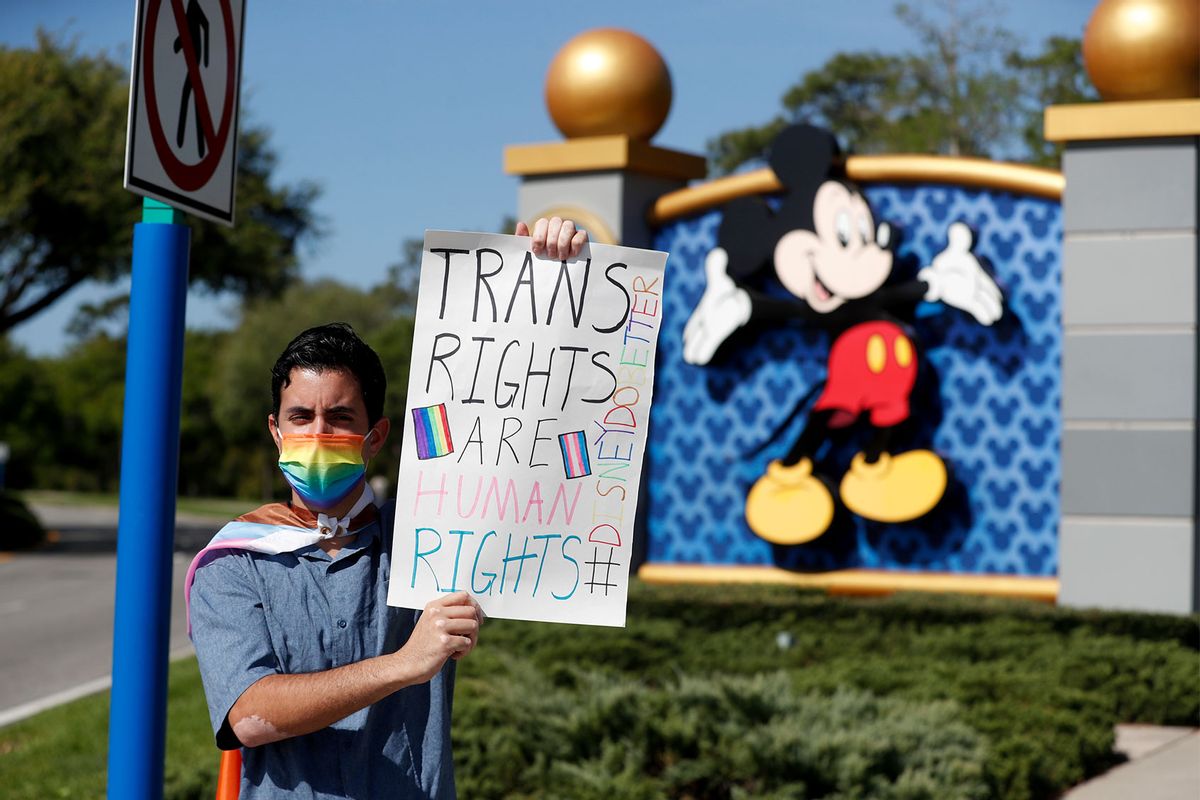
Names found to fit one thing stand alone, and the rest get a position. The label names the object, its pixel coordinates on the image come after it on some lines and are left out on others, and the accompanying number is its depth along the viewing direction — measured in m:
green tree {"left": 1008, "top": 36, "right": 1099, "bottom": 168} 38.22
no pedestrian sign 3.51
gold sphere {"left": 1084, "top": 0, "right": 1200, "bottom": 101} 12.16
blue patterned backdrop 12.73
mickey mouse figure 12.92
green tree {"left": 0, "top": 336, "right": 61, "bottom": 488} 68.31
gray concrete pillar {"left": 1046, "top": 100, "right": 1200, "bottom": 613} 11.92
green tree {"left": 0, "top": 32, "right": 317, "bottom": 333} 26.08
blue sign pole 3.46
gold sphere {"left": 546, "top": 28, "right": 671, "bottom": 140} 14.14
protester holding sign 2.55
